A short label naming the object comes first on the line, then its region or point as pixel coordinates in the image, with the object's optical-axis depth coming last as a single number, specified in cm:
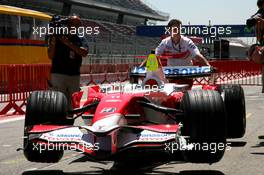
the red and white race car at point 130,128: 1066
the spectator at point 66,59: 1752
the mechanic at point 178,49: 1689
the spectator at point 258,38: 1675
